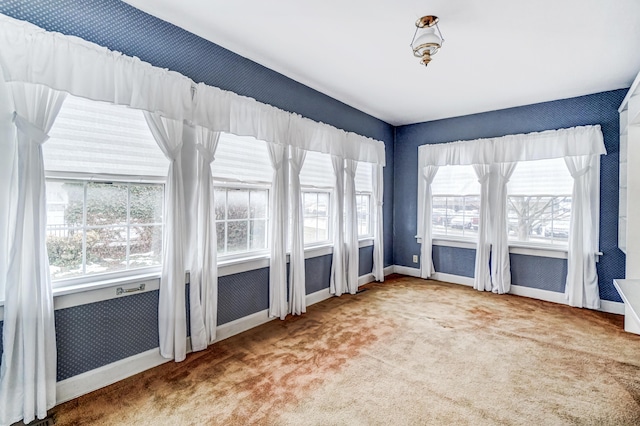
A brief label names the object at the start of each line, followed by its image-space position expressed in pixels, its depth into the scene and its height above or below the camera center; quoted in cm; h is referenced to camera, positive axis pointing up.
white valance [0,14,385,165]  176 +89
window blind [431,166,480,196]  479 +44
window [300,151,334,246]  388 +17
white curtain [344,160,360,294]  433 -26
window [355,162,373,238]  483 +19
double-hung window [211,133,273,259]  292 +15
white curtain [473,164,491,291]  451 -43
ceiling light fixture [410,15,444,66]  232 +128
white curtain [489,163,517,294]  436 -36
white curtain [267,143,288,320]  328 -25
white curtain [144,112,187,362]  239 -34
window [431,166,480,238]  480 +11
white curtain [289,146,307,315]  347 -33
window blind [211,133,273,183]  286 +47
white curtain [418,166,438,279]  509 -33
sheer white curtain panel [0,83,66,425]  173 -42
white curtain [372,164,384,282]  493 -26
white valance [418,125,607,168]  381 +85
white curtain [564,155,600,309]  378 -31
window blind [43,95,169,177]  197 +46
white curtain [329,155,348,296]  415 -27
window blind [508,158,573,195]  405 +41
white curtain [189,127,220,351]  259 -39
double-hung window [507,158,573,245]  407 +10
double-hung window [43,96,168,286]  200 +13
